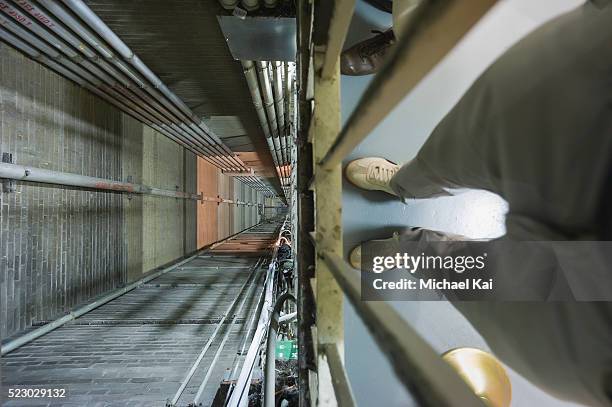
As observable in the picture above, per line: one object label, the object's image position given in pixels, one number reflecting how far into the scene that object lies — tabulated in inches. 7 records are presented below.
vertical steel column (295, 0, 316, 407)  54.8
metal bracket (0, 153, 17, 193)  134.6
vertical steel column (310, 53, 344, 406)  42.4
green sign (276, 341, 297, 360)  138.8
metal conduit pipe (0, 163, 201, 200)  133.2
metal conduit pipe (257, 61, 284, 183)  165.2
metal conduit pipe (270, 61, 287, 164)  165.5
